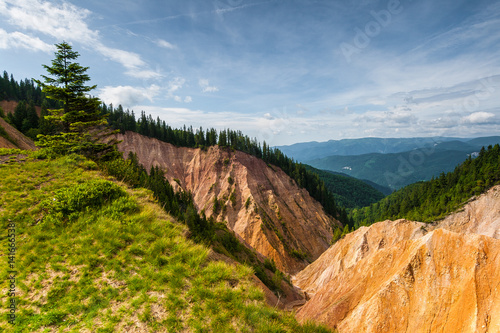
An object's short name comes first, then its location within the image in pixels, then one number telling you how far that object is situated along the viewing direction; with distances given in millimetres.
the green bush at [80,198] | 8492
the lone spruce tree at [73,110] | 16203
